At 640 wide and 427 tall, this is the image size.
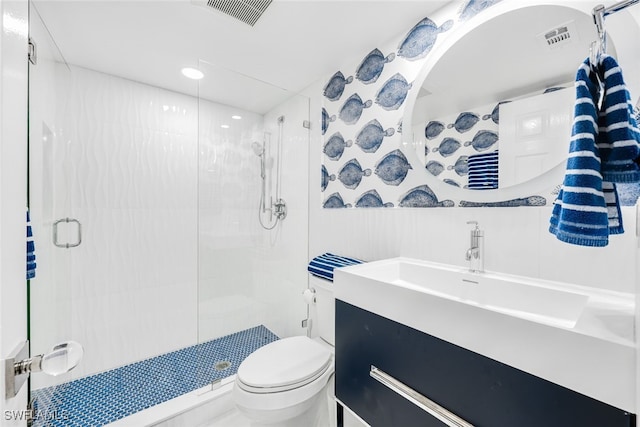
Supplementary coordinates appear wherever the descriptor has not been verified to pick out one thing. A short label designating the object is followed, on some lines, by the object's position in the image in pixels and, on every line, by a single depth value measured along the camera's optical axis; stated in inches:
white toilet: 48.8
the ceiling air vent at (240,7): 54.0
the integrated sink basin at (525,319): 22.7
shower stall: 70.1
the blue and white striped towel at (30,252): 41.2
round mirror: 40.3
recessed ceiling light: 79.4
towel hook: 29.1
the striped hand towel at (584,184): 26.2
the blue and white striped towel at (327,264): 61.7
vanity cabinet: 24.7
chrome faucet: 46.2
